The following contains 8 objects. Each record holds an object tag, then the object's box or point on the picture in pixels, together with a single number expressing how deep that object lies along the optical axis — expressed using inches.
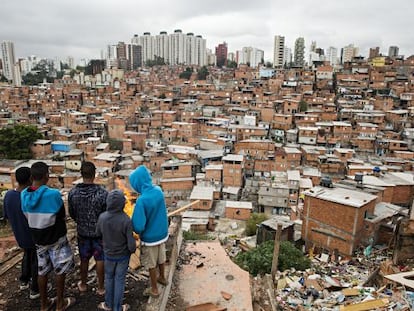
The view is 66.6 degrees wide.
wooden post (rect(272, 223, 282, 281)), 281.3
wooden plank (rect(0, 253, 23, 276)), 173.8
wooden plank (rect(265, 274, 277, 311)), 190.2
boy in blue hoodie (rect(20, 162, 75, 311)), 125.7
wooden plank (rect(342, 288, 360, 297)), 252.9
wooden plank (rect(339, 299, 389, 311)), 222.2
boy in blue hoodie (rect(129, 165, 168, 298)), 130.9
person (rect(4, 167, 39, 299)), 136.3
